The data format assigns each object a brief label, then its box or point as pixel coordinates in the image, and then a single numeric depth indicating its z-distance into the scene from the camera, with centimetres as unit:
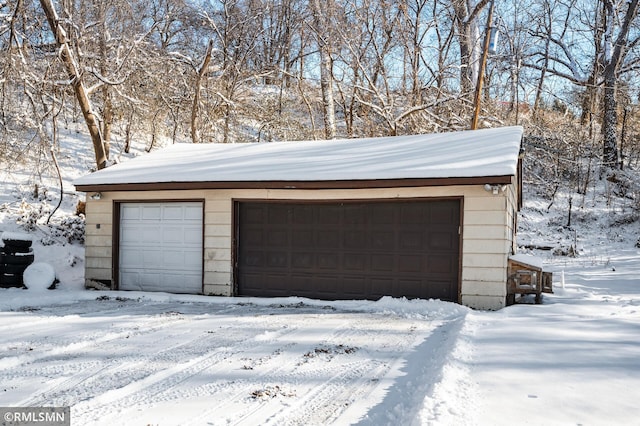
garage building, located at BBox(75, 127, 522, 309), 773
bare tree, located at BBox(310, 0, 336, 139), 1705
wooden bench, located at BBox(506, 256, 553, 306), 771
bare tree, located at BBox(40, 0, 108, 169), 1193
